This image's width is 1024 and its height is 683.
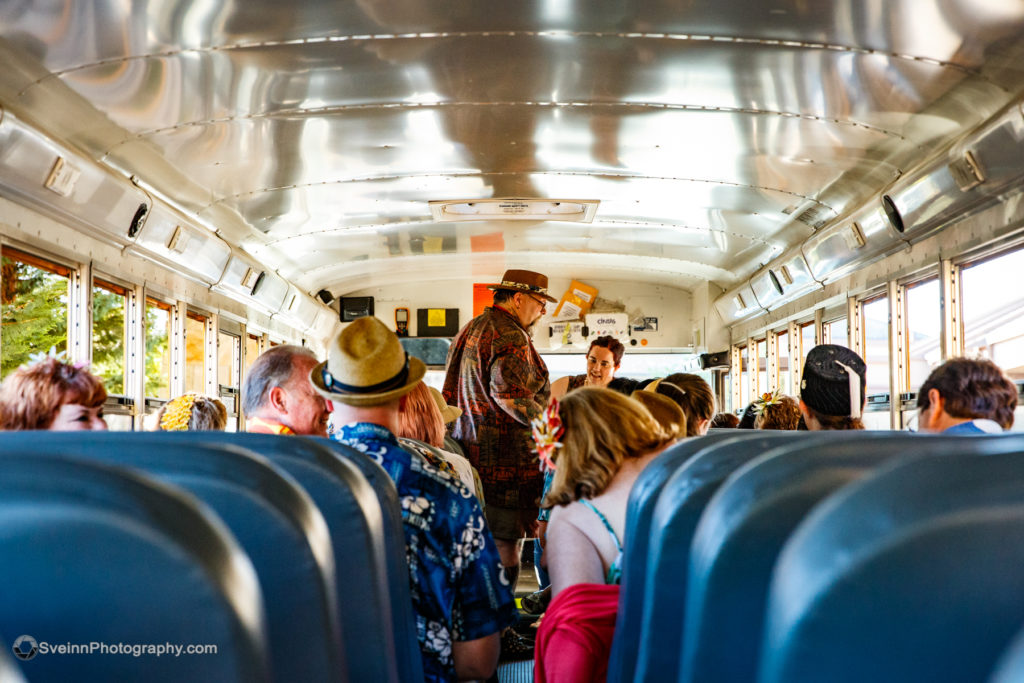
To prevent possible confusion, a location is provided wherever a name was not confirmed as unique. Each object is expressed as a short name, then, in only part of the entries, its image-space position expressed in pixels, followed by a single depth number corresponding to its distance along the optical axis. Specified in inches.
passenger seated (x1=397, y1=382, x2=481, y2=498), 145.0
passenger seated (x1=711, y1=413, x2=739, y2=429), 244.0
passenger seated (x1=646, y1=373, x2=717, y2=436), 177.5
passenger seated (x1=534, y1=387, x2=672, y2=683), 89.7
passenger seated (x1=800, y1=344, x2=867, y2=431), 143.8
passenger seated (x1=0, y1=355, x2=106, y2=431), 134.2
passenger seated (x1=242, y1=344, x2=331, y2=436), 122.7
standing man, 178.9
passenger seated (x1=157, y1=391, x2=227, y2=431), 148.5
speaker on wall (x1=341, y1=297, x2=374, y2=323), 459.5
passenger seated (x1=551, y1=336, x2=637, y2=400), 239.5
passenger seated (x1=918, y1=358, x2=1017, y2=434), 138.3
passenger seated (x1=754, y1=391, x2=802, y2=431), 192.5
